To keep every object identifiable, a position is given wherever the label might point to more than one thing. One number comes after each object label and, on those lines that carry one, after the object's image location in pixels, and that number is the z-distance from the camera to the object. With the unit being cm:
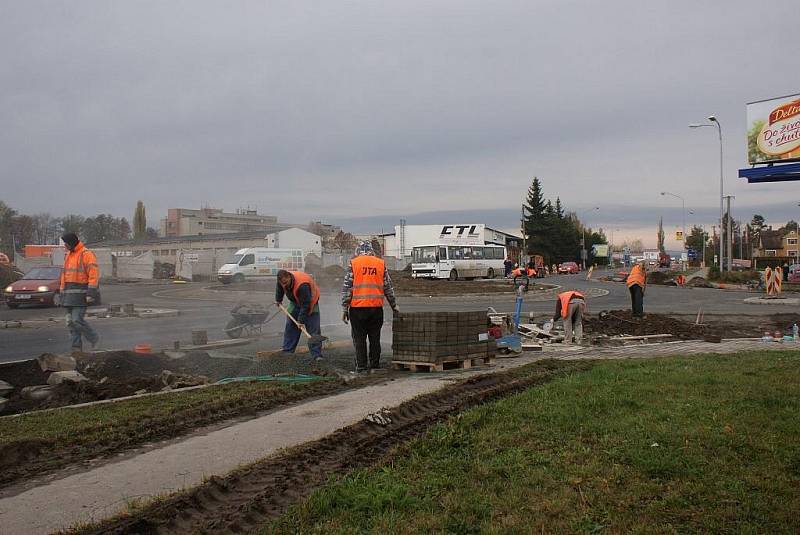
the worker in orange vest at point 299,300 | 1081
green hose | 904
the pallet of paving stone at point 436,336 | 987
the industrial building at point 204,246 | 5012
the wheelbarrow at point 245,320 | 1442
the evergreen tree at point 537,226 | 8938
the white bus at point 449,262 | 4875
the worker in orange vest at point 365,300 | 976
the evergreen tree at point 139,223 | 7814
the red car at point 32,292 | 2352
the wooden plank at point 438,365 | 984
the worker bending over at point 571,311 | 1335
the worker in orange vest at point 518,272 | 2366
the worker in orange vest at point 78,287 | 1151
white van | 4172
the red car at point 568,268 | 7581
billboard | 3116
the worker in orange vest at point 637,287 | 1712
